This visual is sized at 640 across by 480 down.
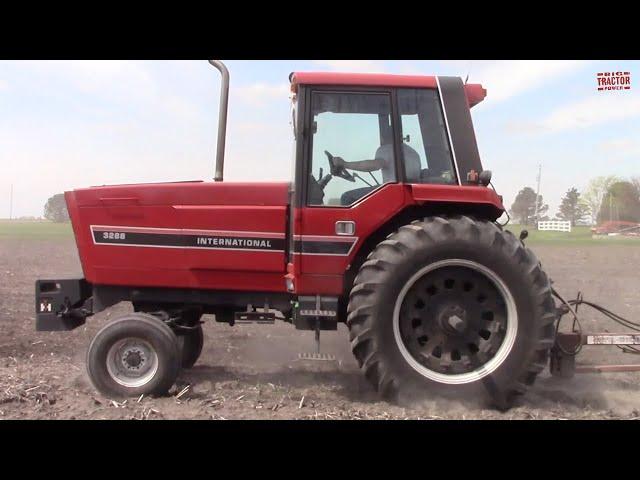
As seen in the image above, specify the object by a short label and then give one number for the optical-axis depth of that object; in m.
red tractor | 4.28
